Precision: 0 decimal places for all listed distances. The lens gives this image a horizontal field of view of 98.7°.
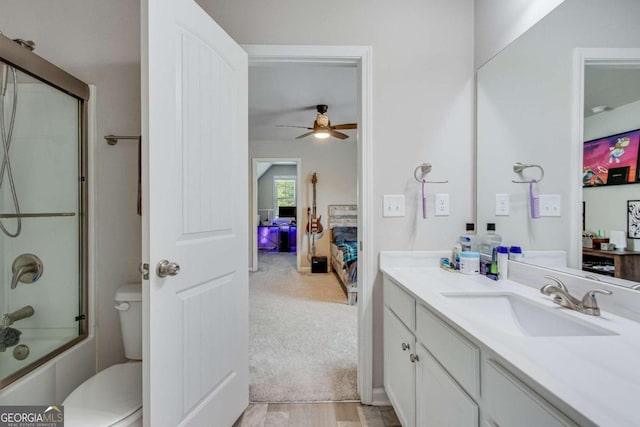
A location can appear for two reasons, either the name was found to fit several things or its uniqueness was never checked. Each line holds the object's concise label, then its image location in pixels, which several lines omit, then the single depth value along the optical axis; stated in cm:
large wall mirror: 94
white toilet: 104
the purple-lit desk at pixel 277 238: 831
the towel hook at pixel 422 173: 168
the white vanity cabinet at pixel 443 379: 65
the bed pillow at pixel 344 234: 497
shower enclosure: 132
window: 932
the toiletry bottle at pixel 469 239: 165
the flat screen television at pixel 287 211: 896
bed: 352
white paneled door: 104
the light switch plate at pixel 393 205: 171
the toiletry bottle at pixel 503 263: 143
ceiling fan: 349
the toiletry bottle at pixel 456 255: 162
